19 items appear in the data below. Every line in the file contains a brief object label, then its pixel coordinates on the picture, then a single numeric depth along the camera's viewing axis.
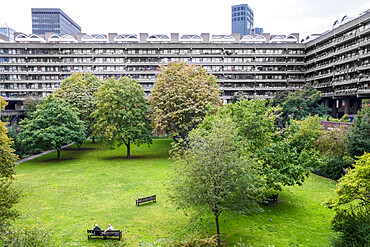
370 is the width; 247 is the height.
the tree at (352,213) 13.68
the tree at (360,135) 27.39
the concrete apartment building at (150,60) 80.25
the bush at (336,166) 30.85
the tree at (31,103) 56.97
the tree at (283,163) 19.56
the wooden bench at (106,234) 16.83
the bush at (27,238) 11.77
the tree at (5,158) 21.84
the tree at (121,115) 40.84
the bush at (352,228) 13.32
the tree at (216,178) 15.23
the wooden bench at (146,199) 22.73
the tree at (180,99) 38.97
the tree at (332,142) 31.86
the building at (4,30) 139.16
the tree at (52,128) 37.84
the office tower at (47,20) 169.00
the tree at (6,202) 14.02
